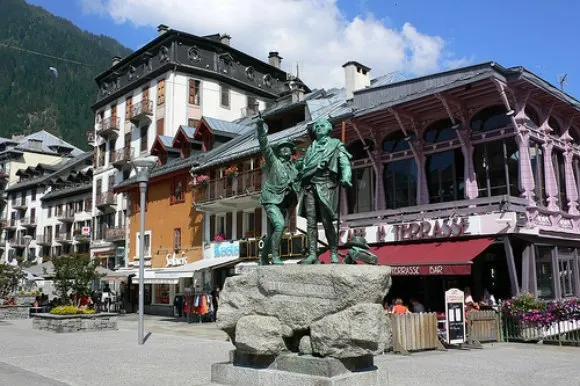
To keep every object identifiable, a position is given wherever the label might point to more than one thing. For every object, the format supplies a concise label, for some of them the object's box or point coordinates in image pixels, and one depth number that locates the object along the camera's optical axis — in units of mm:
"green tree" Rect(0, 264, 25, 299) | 30562
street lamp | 16609
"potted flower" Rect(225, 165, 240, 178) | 30047
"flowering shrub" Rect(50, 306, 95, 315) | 21703
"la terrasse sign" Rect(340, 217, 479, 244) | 19500
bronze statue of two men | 9023
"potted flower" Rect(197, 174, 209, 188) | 31884
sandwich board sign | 14773
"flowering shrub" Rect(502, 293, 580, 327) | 16109
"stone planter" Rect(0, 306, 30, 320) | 28906
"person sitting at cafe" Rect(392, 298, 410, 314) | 15673
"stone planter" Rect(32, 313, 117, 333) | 21125
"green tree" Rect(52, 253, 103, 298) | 24562
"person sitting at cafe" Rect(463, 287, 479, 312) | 16725
